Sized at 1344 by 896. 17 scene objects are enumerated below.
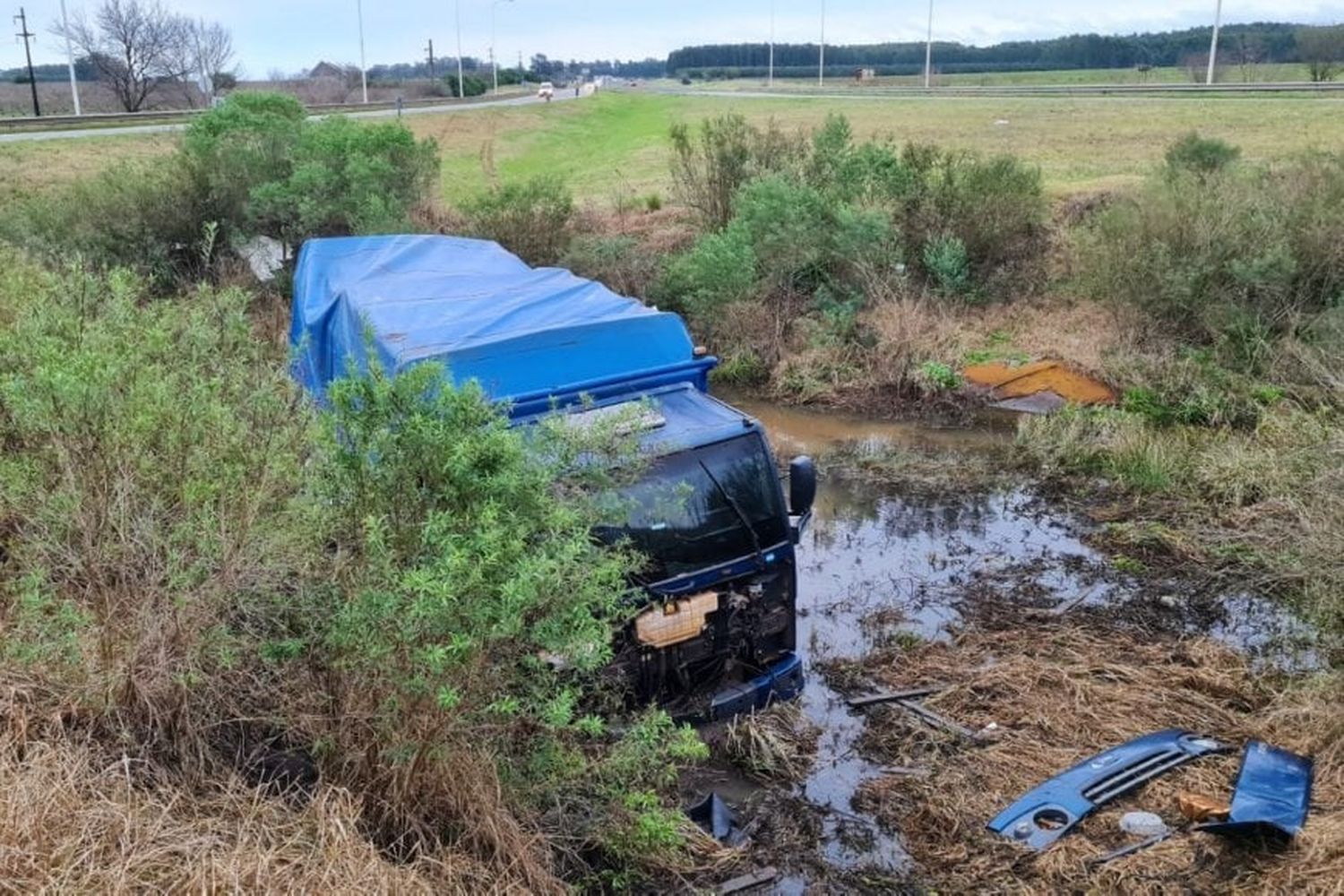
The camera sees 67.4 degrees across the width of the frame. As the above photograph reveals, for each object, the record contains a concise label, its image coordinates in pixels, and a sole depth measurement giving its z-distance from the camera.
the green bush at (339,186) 17.75
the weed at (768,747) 6.97
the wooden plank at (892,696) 8.00
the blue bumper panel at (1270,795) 5.50
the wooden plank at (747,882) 5.75
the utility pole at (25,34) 43.78
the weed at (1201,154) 19.19
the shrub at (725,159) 20.59
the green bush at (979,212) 18.97
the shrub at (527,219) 19.86
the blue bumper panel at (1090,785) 6.18
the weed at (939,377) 16.03
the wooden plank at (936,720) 7.46
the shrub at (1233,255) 15.11
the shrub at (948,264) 18.58
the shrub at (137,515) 4.51
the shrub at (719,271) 16.88
